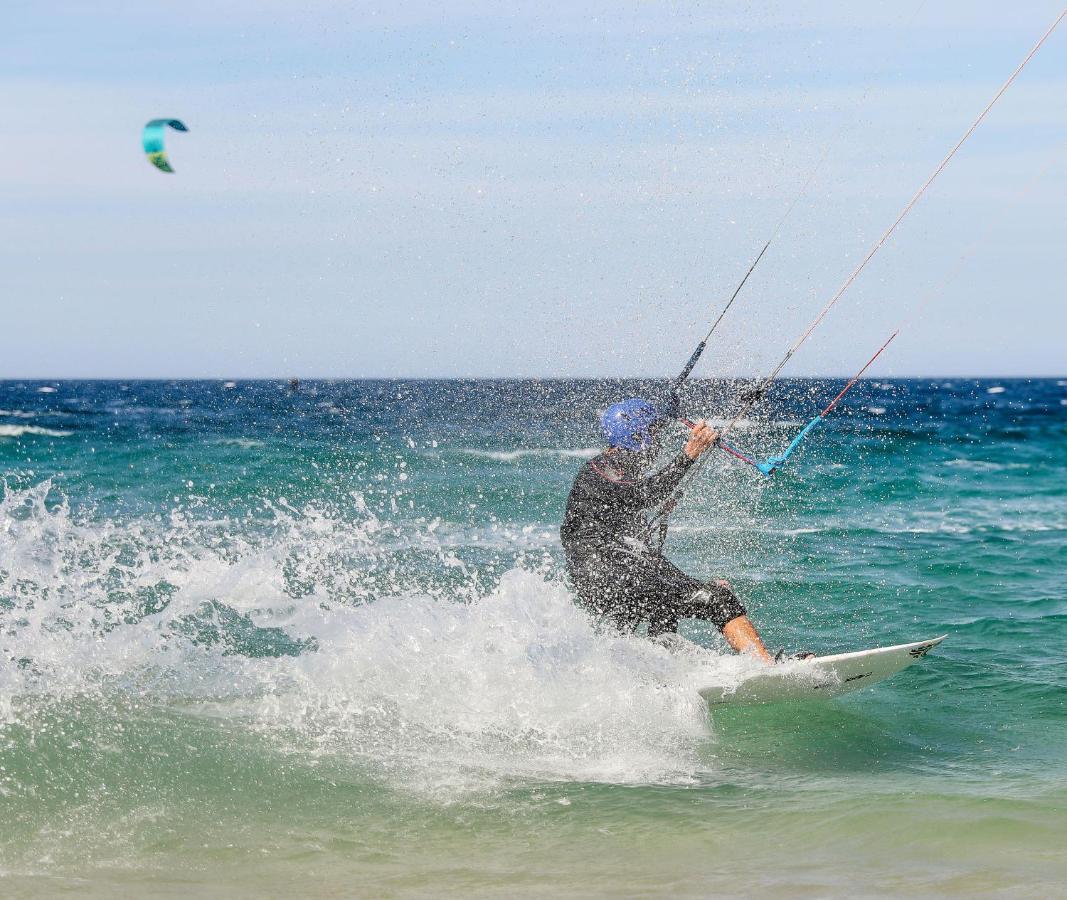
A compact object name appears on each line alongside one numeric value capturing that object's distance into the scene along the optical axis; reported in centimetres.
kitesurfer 1377
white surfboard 1362
